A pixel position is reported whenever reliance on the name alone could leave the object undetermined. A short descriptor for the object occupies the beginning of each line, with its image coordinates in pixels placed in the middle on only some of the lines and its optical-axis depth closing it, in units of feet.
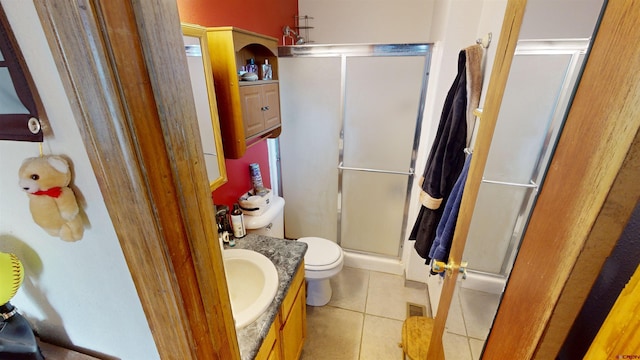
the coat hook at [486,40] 3.93
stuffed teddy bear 1.34
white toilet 5.75
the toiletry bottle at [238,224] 5.05
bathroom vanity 3.14
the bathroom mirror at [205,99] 3.54
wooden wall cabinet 3.94
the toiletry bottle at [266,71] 5.39
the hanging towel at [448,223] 3.78
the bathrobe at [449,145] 3.94
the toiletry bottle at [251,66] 4.98
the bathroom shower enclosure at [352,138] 6.44
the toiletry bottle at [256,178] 6.23
